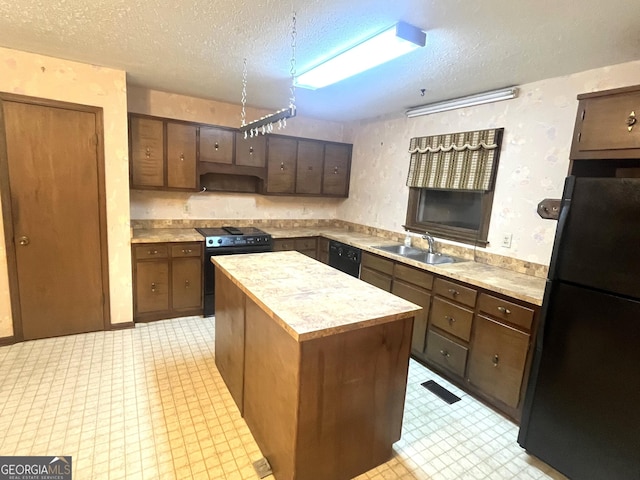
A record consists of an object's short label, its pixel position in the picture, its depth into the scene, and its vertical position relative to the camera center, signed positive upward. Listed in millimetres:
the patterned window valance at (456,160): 2902 +363
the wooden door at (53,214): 2691 -373
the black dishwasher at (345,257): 3736 -793
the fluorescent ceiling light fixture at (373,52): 1825 +840
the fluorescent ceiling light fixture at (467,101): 2724 +886
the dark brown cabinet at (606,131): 1666 +400
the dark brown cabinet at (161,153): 3367 +262
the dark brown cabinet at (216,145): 3686 +420
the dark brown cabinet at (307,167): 4168 +278
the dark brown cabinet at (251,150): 3902 +404
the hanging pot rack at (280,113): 1903 +437
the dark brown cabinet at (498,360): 2209 -1118
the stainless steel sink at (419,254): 3205 -607
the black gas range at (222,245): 3561 -690
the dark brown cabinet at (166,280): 3322 -1050
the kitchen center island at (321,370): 1492 -897
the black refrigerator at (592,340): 1521 -663
